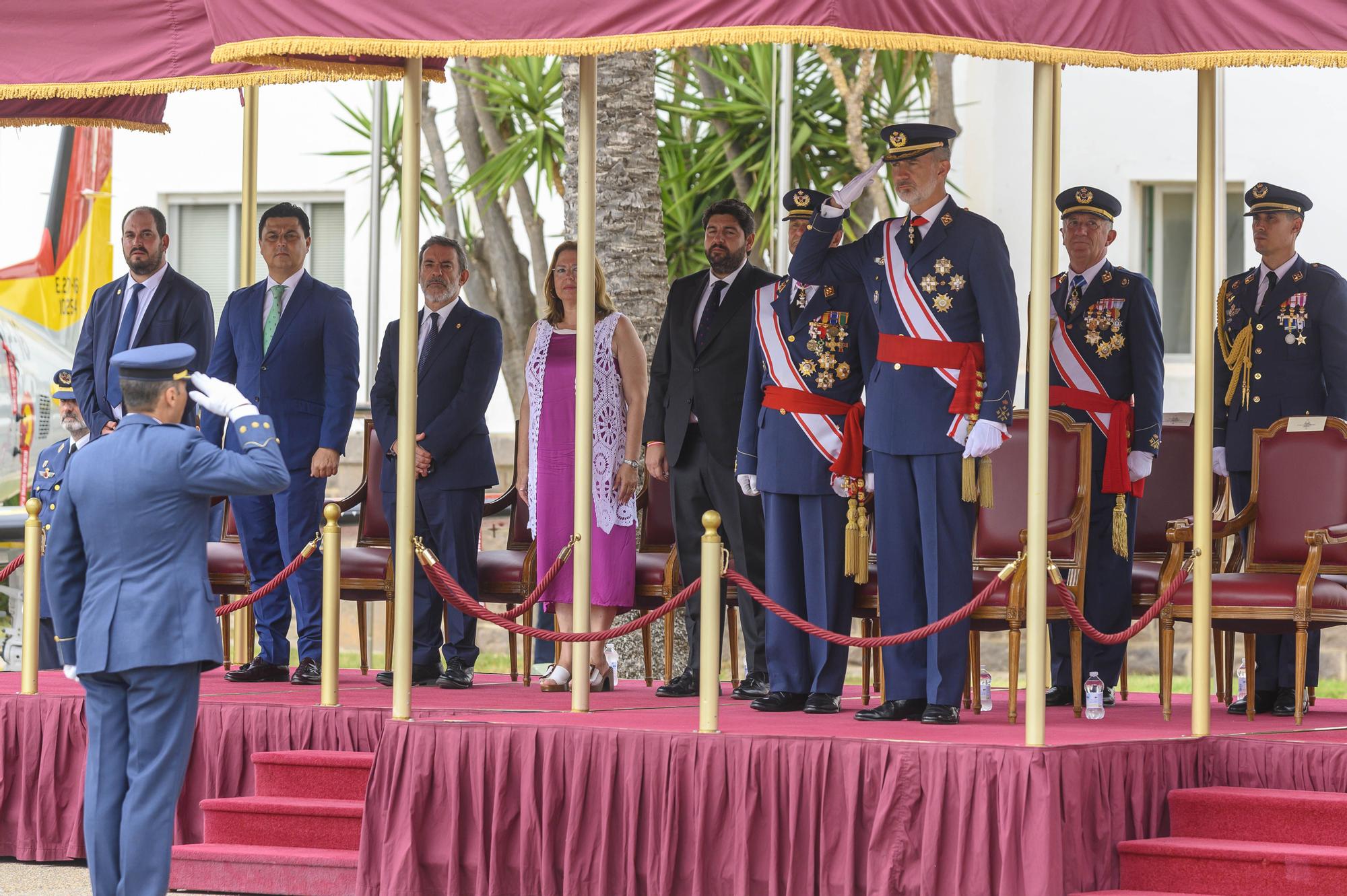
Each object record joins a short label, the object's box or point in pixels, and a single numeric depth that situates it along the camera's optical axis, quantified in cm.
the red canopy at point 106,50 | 1541
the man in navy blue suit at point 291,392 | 1672
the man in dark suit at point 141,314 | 1723
